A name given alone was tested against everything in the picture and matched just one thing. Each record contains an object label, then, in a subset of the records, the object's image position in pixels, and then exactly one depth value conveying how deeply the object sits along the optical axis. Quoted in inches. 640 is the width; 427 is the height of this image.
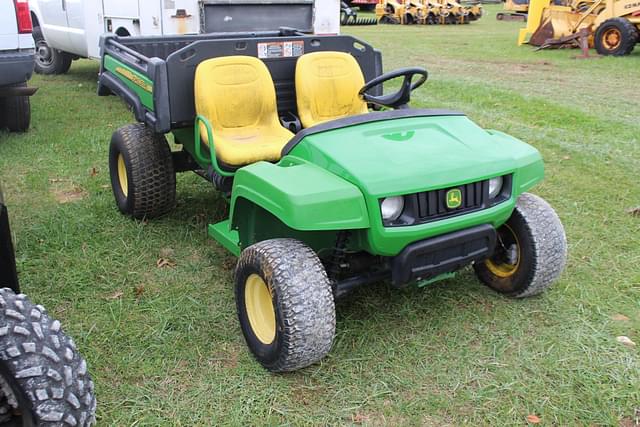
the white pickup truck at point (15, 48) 208.5
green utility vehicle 102.4
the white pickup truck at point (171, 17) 263.7
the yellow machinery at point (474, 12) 913.5
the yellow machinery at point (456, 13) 894.4
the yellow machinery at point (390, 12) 891.4
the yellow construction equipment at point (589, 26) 499.2
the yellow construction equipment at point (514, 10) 768.9
